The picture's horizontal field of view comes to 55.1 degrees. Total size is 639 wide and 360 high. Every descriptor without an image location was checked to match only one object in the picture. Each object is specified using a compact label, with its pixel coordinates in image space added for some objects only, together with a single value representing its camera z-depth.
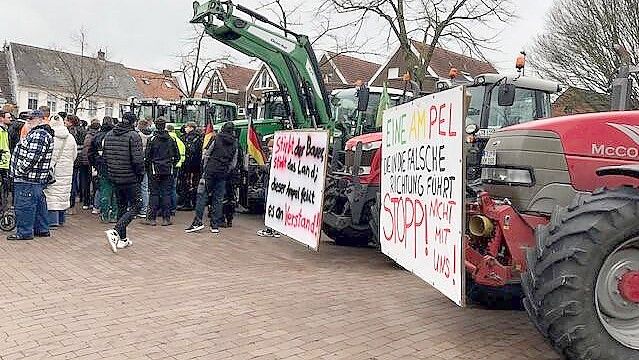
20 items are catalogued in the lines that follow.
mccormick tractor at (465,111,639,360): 3.82
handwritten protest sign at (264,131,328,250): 7.20
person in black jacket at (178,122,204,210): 12.30
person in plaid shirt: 8.51
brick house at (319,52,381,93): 39.81
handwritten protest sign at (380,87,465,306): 4.11
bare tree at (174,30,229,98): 32.81
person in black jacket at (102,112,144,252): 8.45
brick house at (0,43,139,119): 48.03
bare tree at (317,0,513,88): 22.44
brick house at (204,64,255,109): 50.47
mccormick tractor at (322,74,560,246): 7.53
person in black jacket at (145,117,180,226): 10.63
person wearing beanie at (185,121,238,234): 9.90
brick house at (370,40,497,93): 24.17
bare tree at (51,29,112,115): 41.44
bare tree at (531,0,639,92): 21.06
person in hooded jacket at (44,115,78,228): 9.54
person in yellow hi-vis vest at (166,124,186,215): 11.38
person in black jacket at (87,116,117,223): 10.83
